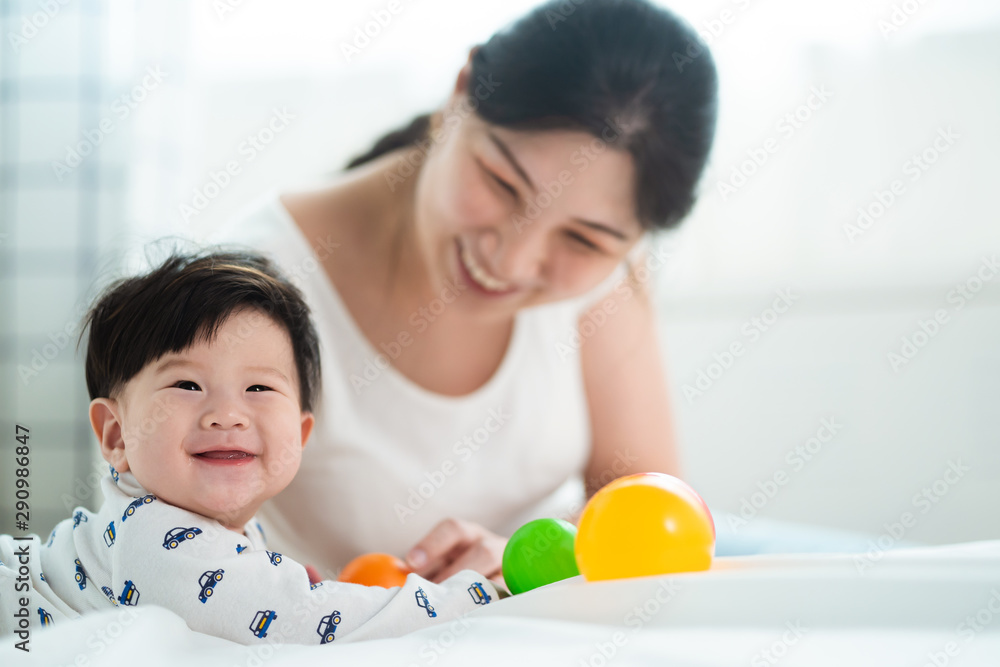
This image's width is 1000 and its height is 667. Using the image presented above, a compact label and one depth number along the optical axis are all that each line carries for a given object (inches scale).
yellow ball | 26.1
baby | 25.0
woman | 38.2
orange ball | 33.4
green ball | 30.3
